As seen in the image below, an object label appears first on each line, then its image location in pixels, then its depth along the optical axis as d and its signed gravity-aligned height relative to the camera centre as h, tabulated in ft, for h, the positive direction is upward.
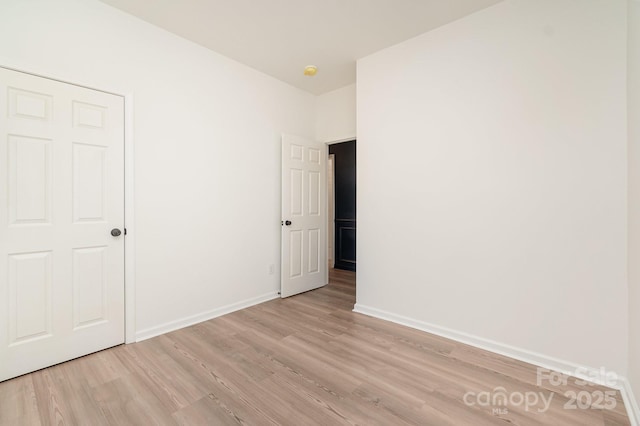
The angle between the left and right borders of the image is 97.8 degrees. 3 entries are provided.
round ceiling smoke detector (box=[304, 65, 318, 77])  10.68 +5.49
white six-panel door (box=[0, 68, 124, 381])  6.20 -0.25
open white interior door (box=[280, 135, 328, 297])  11.87 -0.17
